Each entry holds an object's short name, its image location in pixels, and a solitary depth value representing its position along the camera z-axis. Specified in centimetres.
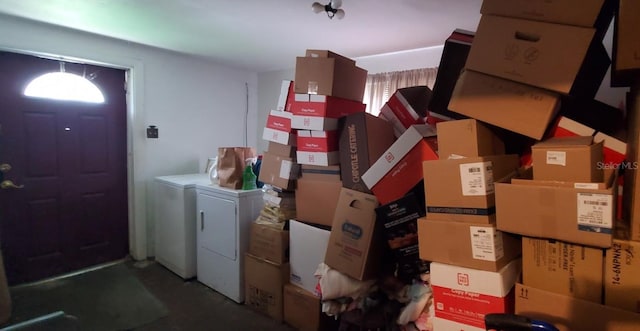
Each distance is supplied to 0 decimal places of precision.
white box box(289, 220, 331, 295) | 223
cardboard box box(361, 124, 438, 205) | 176
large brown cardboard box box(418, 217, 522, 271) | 121
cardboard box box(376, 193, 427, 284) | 166
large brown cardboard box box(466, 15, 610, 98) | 117
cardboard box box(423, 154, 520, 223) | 123
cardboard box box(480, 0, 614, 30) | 116
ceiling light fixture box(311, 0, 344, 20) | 217
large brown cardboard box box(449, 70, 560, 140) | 125
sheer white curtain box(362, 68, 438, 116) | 332
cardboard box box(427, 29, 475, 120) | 168
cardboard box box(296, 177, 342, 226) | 219
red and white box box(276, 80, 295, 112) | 243
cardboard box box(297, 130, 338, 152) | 217
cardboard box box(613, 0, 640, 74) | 110
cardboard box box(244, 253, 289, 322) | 246
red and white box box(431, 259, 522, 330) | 119
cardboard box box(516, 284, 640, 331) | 98
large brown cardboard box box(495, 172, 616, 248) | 101
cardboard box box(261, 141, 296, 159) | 240
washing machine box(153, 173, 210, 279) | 310
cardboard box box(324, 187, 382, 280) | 175
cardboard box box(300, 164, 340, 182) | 219
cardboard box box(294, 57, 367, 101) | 215
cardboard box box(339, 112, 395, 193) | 198
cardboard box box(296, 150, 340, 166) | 217
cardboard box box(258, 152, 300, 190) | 238
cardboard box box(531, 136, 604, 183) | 107
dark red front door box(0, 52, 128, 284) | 283
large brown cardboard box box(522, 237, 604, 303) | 105
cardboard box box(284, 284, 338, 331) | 225
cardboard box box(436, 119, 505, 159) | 134
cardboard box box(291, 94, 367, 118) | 216
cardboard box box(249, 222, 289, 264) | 248
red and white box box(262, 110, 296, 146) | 238
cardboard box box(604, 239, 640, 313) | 99
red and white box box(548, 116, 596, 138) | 137
